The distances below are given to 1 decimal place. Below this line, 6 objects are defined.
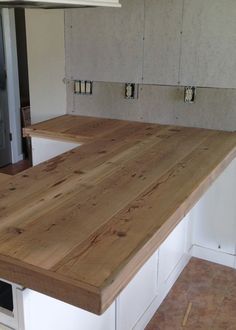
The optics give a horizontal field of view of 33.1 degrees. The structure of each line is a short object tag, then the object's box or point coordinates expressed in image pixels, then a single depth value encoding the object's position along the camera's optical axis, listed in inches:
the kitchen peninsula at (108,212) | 37.9
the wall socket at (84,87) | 107.0
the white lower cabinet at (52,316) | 43.6
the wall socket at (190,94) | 95.4
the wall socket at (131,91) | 101.6
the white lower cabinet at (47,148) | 92.3
